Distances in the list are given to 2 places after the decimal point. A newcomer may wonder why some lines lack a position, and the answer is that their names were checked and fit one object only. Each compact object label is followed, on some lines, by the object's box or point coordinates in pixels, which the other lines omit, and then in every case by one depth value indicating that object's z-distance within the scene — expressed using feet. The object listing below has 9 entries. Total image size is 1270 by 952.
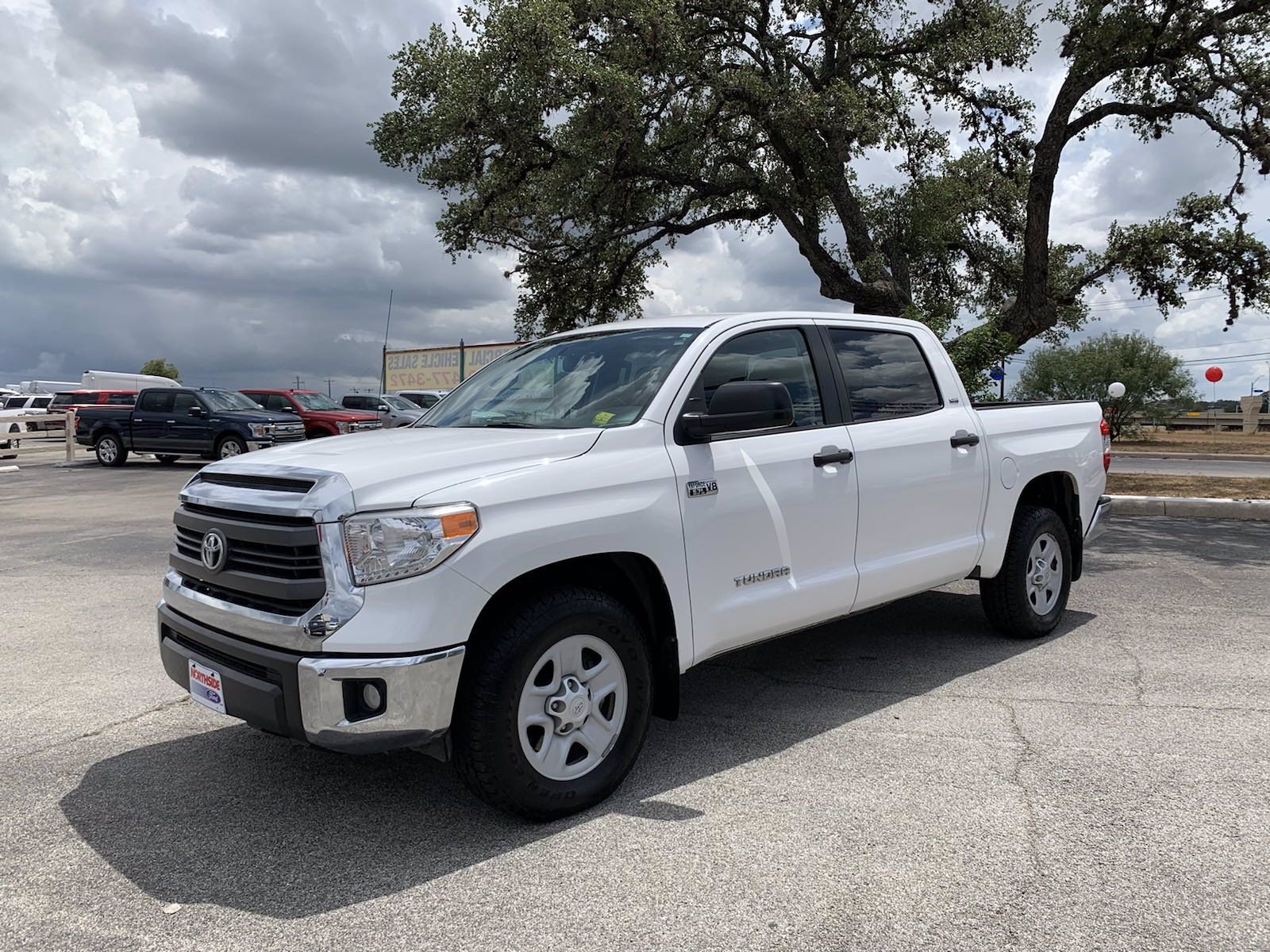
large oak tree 42.63
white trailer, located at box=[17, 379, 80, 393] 201.13
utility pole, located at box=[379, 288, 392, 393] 158.30
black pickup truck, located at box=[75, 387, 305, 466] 68.44
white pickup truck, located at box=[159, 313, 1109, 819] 10.15
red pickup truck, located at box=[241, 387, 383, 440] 78.12
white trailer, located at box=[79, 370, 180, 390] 150.82
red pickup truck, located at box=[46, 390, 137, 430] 123.13
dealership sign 136.87
